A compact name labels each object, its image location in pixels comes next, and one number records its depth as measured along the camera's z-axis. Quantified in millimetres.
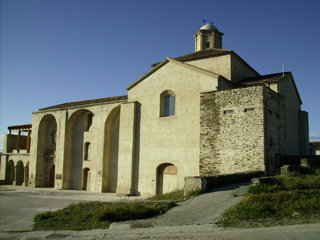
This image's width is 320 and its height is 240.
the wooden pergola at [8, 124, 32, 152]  32838
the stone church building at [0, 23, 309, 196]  16616
